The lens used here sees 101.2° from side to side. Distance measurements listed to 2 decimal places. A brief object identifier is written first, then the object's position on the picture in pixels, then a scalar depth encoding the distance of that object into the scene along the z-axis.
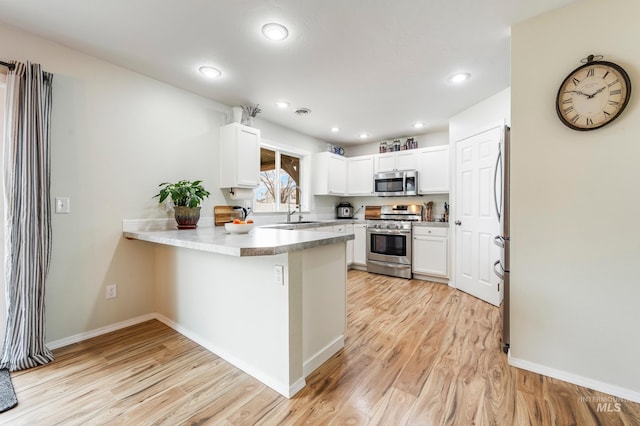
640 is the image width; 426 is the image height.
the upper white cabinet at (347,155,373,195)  5.00
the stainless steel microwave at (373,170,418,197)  4.41
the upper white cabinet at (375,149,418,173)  4.49
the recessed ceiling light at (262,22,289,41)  1.89
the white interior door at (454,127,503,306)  3.03
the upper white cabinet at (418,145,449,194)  4.16
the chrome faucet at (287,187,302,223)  4.29
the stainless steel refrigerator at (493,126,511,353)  2.00
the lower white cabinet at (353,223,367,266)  4.73
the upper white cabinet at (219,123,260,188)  3.19
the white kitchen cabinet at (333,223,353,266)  4.66
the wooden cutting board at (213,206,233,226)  3.26
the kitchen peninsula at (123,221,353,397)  1.58
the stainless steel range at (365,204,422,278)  4.25
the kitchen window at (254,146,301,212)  4.13
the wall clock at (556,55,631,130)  1.52
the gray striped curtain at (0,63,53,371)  1.83
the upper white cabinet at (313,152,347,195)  4.85
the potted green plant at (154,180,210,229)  2.62
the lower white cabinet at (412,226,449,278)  3.93
